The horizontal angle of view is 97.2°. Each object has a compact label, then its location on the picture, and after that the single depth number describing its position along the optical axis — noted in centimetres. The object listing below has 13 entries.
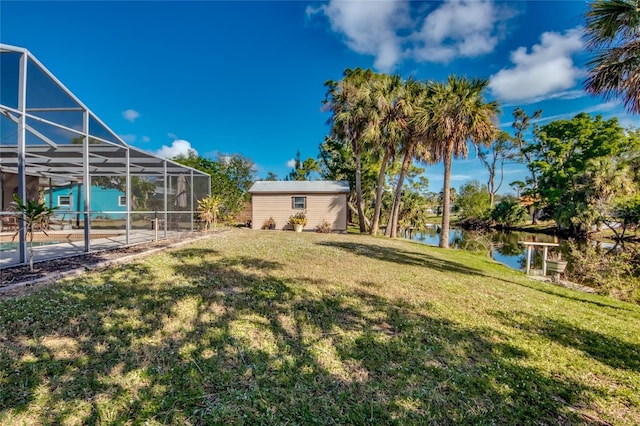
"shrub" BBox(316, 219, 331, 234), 1698
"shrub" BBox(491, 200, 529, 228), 2881
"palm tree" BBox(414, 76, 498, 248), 1198
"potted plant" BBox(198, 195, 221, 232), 1320
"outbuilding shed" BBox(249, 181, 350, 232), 1733
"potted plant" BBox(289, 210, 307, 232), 1677
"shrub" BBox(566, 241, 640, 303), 772
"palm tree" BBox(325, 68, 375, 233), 1599
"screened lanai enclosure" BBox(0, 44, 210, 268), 551
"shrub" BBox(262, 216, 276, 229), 1775
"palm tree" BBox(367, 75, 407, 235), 1511
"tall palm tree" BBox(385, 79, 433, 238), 1484
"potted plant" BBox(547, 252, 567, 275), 806
